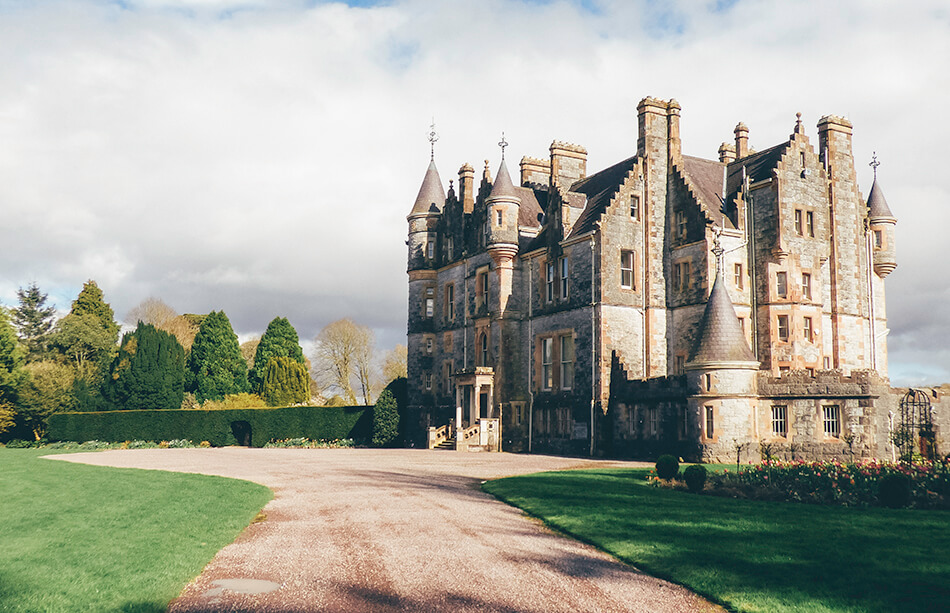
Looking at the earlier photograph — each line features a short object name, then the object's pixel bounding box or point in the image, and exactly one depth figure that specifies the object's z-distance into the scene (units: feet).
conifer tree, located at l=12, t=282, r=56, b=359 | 249.55
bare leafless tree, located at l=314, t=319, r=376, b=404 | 269.23
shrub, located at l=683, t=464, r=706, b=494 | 60.34
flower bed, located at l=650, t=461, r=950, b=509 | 52.90
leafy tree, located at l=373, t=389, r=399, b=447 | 155.33
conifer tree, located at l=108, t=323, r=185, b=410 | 189.26
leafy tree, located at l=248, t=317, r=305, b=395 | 246.68
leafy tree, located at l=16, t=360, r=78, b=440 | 172.45
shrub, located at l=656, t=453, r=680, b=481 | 67.10
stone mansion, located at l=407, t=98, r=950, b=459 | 98.73
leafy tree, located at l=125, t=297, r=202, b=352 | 279.90
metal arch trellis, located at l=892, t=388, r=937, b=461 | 95.50
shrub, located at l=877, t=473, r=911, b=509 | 51.08
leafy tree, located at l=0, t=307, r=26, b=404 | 167.43
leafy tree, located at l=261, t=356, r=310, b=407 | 220.23
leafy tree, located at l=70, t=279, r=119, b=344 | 232.73
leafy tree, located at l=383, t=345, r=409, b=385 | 273.54
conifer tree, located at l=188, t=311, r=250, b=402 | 231.50
